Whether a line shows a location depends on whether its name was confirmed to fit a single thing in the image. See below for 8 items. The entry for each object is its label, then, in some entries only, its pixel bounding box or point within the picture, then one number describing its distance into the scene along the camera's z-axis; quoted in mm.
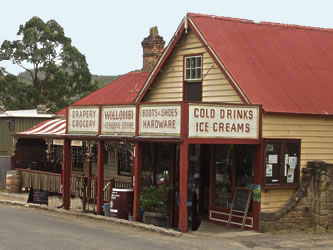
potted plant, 17562
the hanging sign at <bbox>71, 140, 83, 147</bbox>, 21781
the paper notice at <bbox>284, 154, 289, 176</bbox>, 17500
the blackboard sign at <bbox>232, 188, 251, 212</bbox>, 17623
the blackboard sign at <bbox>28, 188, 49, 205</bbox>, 22031
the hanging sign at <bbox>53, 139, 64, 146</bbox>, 23377
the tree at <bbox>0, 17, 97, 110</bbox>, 55781
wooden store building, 16984
